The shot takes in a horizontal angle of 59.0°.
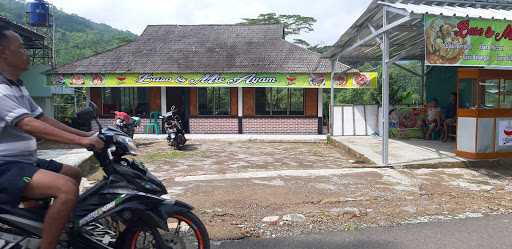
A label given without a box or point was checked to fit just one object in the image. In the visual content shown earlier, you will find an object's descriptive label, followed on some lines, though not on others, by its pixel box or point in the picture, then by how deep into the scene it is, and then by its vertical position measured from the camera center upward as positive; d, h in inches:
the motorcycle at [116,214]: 133.0 -32.0
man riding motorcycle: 125.3 -11.9
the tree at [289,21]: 1600.6 +316.1
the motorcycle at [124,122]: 527.8 -14.8
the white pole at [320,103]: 737.6 +9.9
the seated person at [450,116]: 547.2 -8.9
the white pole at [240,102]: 738.8 +11.9
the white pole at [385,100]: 378.9 +7.5
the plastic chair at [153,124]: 742.5 -24.0
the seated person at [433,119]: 566.6 -12.8
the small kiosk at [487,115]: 385.7 -5.3
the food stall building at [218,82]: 700.0 +41.8
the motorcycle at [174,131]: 549.3 -26.3
